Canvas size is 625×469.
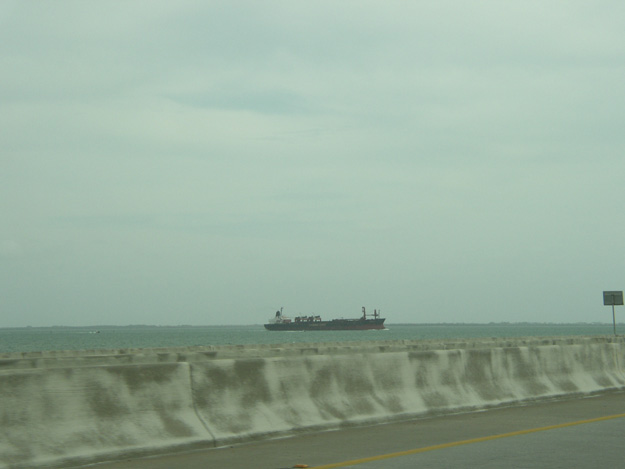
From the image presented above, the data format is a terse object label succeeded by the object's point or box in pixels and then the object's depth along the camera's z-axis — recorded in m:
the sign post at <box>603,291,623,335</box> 57.95
